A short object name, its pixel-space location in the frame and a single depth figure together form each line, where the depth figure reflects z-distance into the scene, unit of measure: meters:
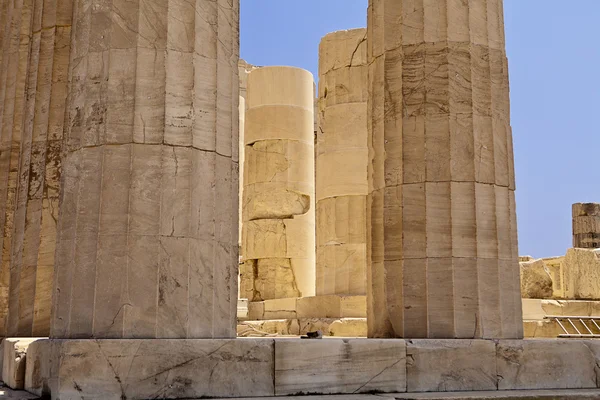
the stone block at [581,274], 22.44
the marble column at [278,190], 22.62
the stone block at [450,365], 7.82
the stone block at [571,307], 20.44
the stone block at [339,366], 7.28
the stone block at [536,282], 22.62
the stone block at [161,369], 6.64
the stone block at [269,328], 18.02
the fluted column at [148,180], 7.21
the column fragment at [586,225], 36.03
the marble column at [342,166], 18.11
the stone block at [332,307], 16.92
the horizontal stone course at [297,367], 6.70
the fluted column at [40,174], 10.02
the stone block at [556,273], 23.34
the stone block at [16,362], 7.93
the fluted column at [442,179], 8.80
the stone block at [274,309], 19.89
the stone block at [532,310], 18.09
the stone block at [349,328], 15.95
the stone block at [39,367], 7.03
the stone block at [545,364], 8.23
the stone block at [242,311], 21.84
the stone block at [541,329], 17.26
